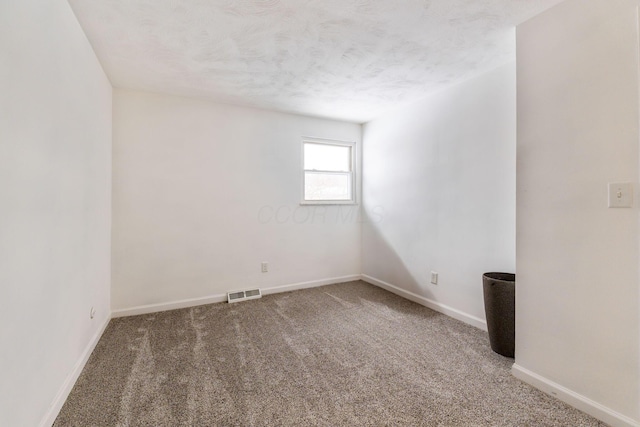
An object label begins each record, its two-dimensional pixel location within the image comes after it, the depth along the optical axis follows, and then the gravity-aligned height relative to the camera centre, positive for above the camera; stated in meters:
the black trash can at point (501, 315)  2.09 -0.77
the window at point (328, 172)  4.00 +0.58
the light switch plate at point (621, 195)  1.42 +0.08
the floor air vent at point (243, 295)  3.38 -1.01
